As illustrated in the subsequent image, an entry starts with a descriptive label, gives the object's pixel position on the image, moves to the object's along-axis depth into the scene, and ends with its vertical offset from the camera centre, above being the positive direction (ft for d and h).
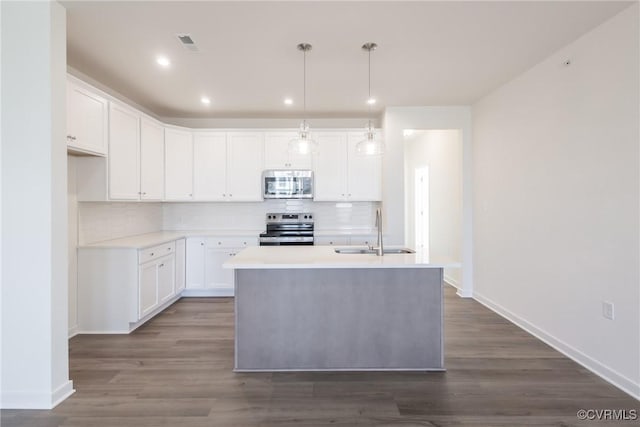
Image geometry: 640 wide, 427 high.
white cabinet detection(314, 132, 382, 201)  16.72 +2.01
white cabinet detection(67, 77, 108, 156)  9.96 +2.88
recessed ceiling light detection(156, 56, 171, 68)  10.81 +4.86
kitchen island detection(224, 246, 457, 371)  8.96 -2.79
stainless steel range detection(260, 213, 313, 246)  15.96 -0.81
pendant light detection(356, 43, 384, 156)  9.82 +1.96
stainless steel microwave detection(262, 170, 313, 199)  16.51 +1.39
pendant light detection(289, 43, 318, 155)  9.94 +2.06
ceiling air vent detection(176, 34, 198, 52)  9.36 +4.79
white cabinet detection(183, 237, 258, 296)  15.81 -2.06
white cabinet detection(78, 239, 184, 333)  11.58 -2.49
